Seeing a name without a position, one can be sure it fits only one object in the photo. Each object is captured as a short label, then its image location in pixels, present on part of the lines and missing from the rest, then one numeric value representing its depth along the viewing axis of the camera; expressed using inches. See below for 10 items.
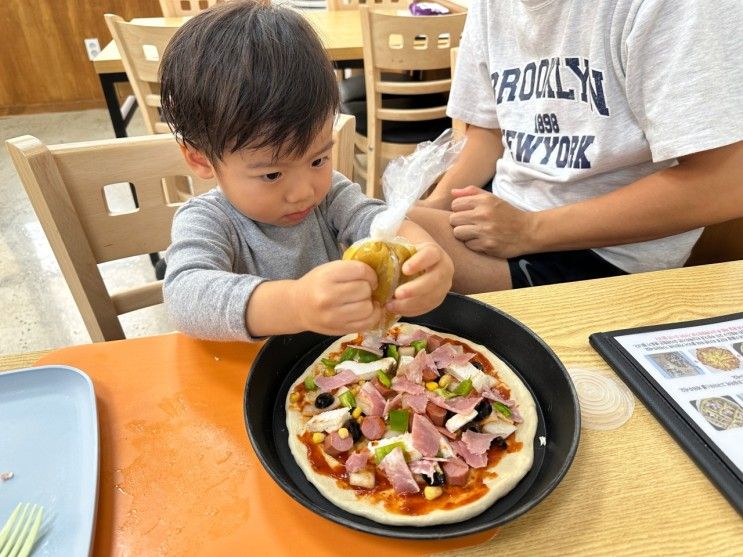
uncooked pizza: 27.8
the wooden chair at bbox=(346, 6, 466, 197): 95.7
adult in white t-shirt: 39.0
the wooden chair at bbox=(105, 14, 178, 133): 85.0
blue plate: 24.9
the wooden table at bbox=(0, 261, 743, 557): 25.0
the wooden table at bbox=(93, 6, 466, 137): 100.9
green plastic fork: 23.6
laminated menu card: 28.1
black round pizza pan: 25.0
